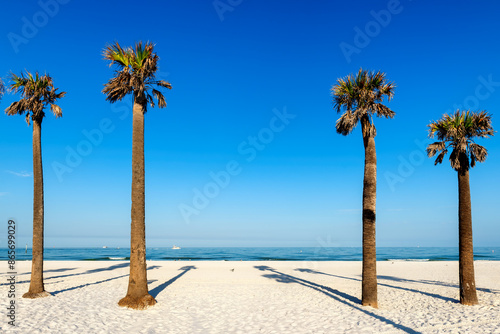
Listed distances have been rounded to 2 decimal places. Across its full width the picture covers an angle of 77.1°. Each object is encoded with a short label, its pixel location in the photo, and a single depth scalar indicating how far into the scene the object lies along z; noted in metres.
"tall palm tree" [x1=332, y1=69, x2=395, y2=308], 14.73
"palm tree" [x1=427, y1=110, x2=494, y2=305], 15.13
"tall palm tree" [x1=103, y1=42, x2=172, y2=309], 13.76
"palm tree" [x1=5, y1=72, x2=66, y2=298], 15.14
